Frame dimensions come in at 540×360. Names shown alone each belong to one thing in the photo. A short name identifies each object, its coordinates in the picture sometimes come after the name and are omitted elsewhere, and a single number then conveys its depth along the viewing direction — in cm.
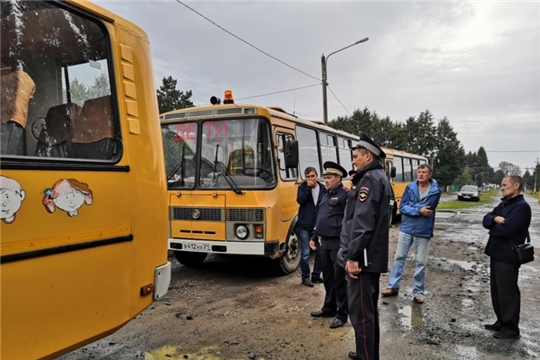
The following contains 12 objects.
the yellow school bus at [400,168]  1426
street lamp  1614
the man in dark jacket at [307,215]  542
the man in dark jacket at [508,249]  370
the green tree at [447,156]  5691
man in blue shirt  481
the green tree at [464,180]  7303
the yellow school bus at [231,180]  543
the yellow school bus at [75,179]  185
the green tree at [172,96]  3057
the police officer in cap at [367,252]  299
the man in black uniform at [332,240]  414
